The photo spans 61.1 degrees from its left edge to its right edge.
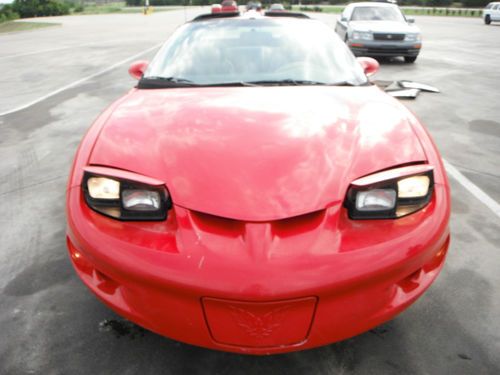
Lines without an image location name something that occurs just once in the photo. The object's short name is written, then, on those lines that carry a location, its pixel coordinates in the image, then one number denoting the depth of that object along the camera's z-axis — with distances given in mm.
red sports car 1477
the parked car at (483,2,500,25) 25169
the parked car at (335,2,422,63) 9992
